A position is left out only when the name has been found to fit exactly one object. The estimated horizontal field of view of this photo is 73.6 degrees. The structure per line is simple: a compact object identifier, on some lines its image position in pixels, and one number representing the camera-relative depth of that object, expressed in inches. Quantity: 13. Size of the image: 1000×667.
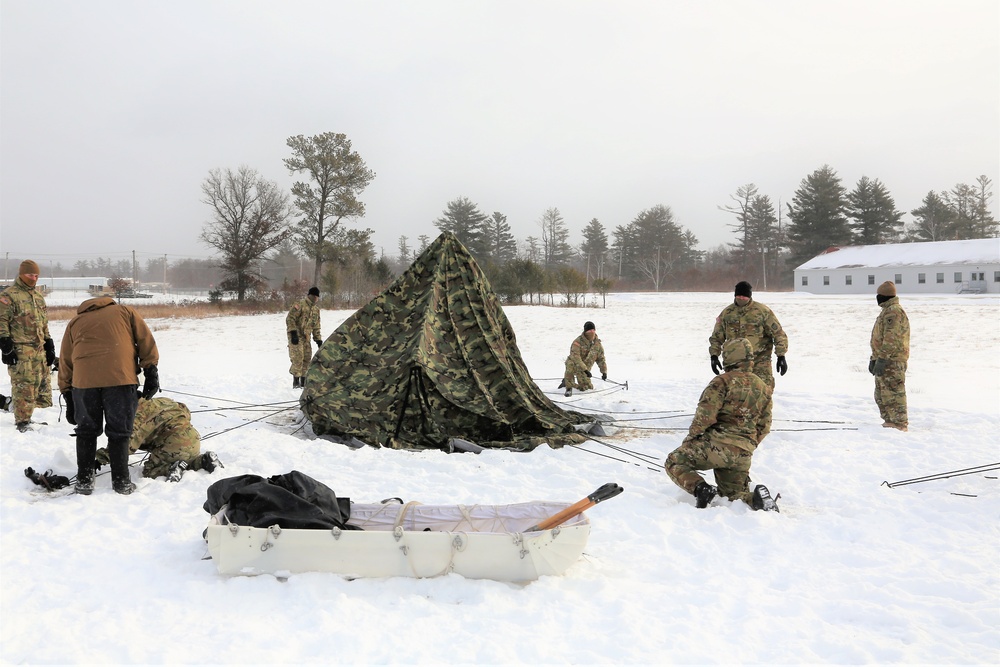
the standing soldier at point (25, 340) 279.9
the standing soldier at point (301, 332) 446.0
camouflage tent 292.7
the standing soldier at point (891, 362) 307.6
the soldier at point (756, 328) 303.7
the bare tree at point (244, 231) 1339.8
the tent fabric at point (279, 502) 155.6
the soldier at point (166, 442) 225.8
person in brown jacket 204.4
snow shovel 148.8
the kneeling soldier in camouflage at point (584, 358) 432.8
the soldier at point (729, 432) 203.3
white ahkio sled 149.7
